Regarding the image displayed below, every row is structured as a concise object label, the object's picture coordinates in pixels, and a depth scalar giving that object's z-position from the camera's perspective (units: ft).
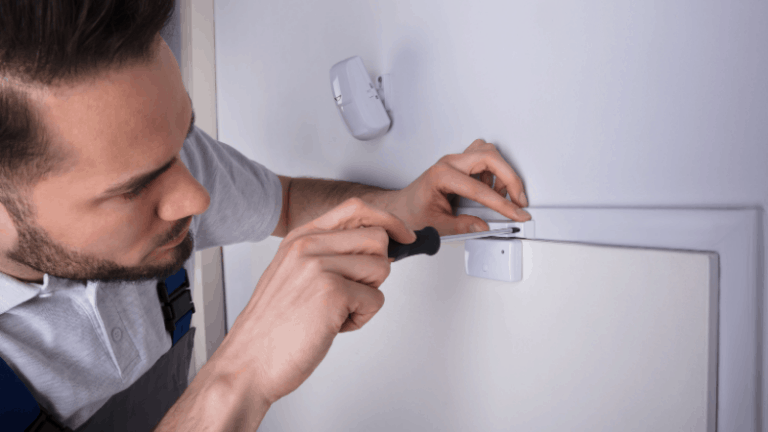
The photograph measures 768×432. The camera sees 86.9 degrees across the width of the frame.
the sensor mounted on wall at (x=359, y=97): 2.00
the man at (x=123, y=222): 1.24
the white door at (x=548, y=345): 1.15
